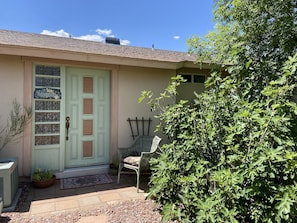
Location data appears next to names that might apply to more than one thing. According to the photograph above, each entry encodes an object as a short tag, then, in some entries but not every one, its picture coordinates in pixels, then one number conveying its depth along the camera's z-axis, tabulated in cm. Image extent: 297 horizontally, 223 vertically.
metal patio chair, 383
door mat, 398
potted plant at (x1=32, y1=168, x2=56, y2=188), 381
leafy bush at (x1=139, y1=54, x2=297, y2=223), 164
